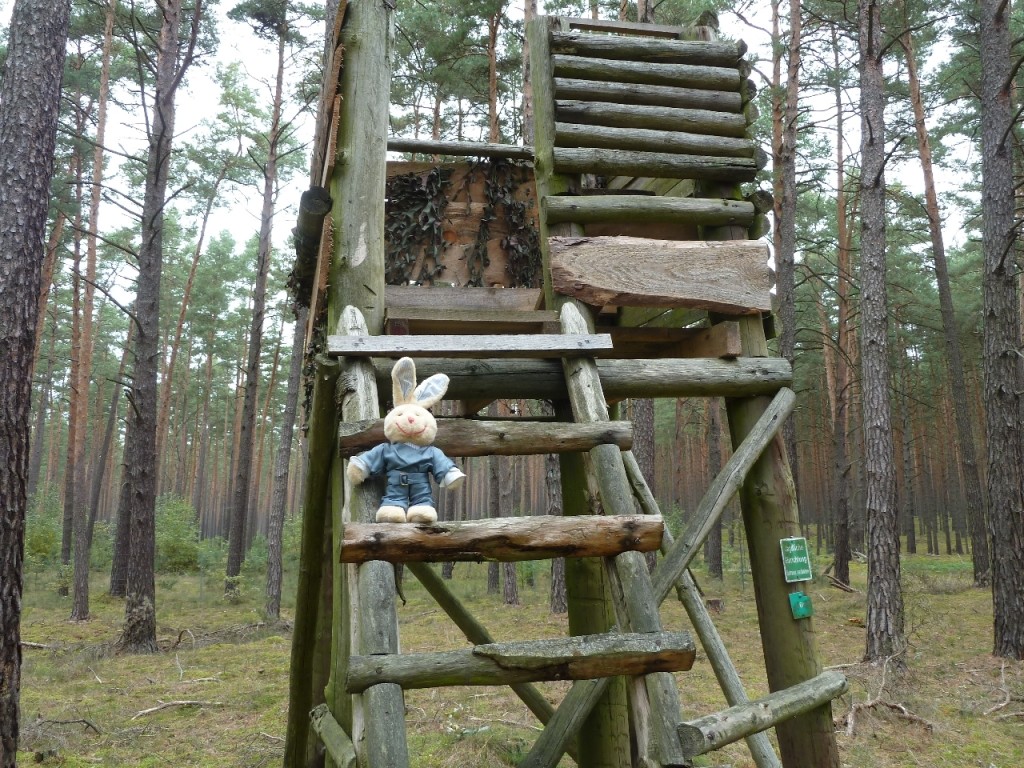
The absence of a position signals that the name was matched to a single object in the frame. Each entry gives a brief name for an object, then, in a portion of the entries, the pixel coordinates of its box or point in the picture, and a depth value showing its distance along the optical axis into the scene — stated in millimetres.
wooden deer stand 3078
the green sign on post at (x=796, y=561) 4426
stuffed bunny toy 2764
